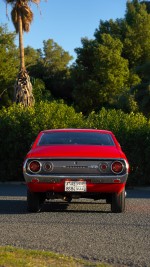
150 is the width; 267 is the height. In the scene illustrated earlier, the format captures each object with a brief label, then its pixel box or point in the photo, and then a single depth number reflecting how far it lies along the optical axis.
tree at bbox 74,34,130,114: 58.75
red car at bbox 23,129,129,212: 12.30
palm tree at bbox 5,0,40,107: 35.84
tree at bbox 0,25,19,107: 55.34
